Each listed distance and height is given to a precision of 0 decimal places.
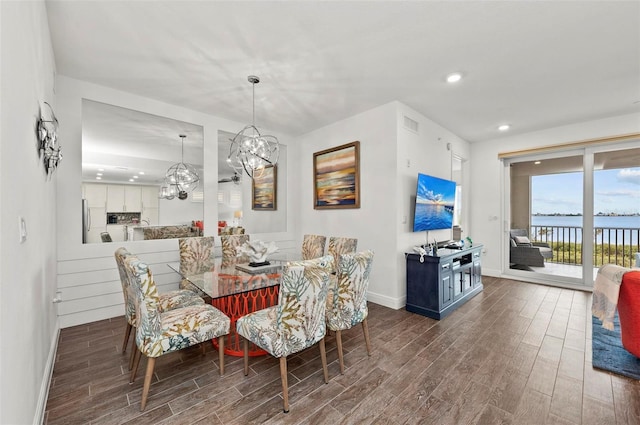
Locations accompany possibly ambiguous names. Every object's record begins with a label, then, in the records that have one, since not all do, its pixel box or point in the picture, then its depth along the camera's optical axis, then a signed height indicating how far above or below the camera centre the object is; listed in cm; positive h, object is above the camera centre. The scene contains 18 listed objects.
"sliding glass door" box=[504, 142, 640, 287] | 431 +2
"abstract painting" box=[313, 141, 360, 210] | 423 +59
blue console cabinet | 337 -91
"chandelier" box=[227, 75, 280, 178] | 302 +69
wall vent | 386 +130
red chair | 221 -80
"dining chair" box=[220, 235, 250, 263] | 372 -48
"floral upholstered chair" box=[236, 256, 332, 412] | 173 -68
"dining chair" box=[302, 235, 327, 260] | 381 -48
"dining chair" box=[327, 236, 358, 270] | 342 -43
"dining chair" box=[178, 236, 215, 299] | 310 -55
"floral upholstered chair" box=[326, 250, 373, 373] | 217 -64
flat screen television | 392 +16
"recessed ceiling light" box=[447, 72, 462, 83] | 299 +153
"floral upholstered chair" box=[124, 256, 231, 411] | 175 -80
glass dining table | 236 -65
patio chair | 510 -69
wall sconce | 185 +51
